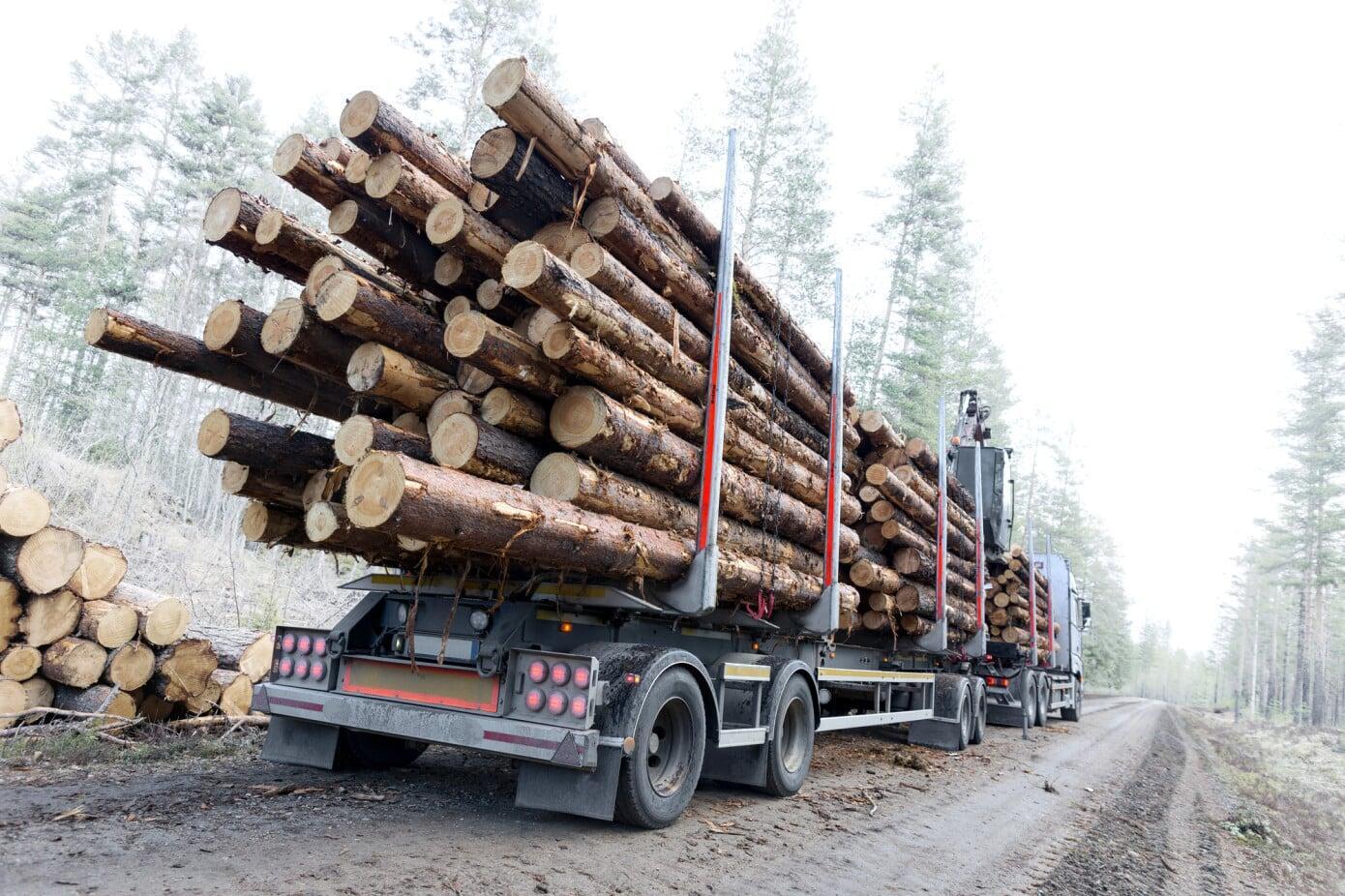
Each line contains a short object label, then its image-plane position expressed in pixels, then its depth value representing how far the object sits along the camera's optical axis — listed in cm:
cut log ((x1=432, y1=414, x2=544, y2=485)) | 411
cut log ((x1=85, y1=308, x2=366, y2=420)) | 448
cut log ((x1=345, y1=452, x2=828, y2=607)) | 341
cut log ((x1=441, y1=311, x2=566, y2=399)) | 418
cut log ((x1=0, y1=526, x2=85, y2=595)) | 613
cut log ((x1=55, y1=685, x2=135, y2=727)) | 623
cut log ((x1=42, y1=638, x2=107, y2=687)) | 620
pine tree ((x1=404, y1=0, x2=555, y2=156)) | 1909
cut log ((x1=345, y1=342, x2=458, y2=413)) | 442
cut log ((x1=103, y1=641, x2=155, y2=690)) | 636
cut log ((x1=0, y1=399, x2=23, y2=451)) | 636
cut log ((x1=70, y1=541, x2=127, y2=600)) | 645
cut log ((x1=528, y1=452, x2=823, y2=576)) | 443
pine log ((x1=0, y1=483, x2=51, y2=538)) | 600
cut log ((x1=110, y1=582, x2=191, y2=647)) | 651
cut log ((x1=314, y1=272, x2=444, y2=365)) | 427
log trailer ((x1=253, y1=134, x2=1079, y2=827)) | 424
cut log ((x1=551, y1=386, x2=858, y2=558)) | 451
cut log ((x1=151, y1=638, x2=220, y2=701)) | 657
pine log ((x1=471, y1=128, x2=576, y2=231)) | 450
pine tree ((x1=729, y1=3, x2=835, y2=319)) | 2233
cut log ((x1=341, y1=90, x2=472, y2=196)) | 437
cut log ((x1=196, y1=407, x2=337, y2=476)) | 457
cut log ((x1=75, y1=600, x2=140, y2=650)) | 635
